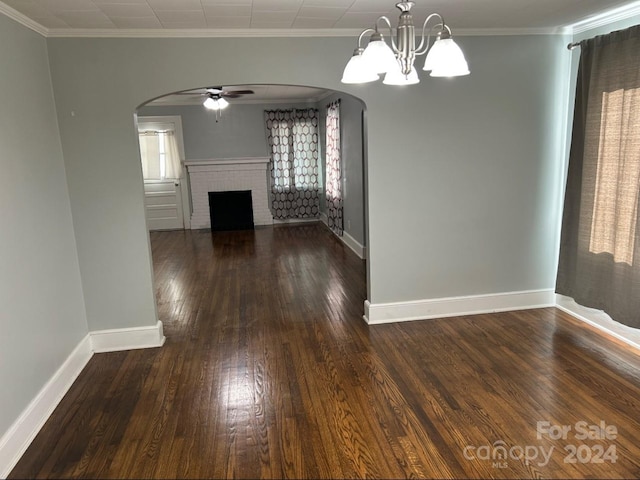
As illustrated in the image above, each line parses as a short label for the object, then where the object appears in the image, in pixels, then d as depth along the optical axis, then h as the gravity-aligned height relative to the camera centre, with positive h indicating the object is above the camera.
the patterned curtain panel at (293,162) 8.76 -0.18
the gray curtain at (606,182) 3.07 -0.28
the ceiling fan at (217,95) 6.26 +0.83
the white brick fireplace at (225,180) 8.70 -0.48
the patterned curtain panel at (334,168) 6.97 -0.26
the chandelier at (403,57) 1.83 +0.37
